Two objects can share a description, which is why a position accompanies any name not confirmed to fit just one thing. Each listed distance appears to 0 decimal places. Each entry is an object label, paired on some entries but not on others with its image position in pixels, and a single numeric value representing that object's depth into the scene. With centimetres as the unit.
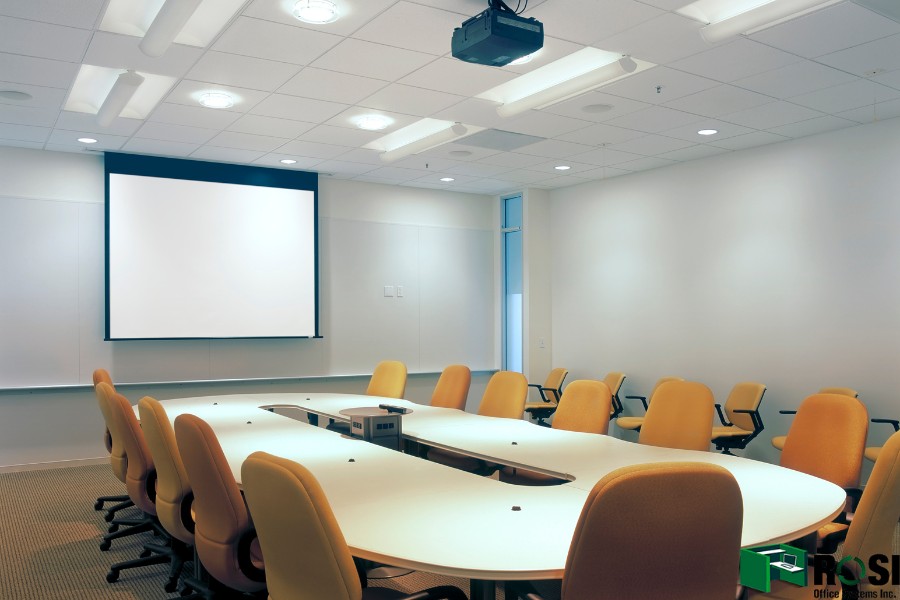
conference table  221
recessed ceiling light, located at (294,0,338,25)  388
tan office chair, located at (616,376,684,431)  704
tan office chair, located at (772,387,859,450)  580
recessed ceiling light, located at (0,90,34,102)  533
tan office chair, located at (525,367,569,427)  820
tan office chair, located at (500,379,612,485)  455
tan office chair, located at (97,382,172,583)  396
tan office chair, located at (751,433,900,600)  233
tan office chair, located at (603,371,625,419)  778
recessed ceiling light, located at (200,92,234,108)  547
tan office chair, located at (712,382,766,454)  631
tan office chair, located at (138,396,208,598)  334
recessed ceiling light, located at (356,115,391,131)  612
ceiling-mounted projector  342
